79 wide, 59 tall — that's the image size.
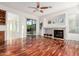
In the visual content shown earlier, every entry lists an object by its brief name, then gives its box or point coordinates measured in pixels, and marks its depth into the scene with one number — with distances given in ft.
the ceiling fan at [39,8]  8.11
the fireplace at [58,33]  10.59
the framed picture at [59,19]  9.43
